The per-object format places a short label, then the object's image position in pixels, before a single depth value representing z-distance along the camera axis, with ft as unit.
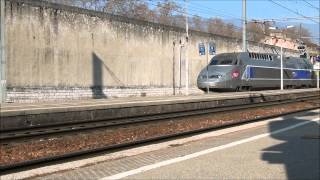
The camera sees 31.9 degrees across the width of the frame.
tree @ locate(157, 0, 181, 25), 179.03
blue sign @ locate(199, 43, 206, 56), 129.08
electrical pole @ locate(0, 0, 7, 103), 70.64
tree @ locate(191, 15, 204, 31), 189.94
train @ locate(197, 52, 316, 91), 123.89
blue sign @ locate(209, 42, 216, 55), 137.39
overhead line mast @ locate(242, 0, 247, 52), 148.07
